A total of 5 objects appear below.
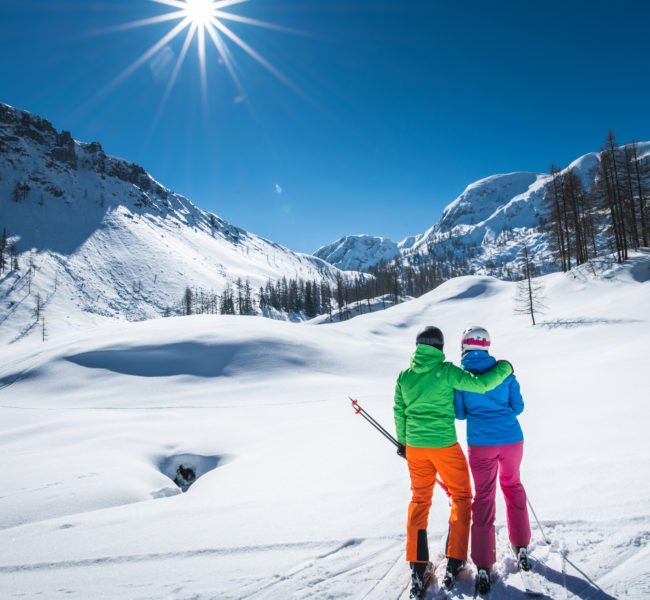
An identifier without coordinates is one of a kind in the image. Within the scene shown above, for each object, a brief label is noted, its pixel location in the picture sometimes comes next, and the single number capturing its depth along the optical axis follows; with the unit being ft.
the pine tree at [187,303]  336.53
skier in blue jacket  10.50
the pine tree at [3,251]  295.89
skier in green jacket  10.53
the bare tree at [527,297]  98.35
